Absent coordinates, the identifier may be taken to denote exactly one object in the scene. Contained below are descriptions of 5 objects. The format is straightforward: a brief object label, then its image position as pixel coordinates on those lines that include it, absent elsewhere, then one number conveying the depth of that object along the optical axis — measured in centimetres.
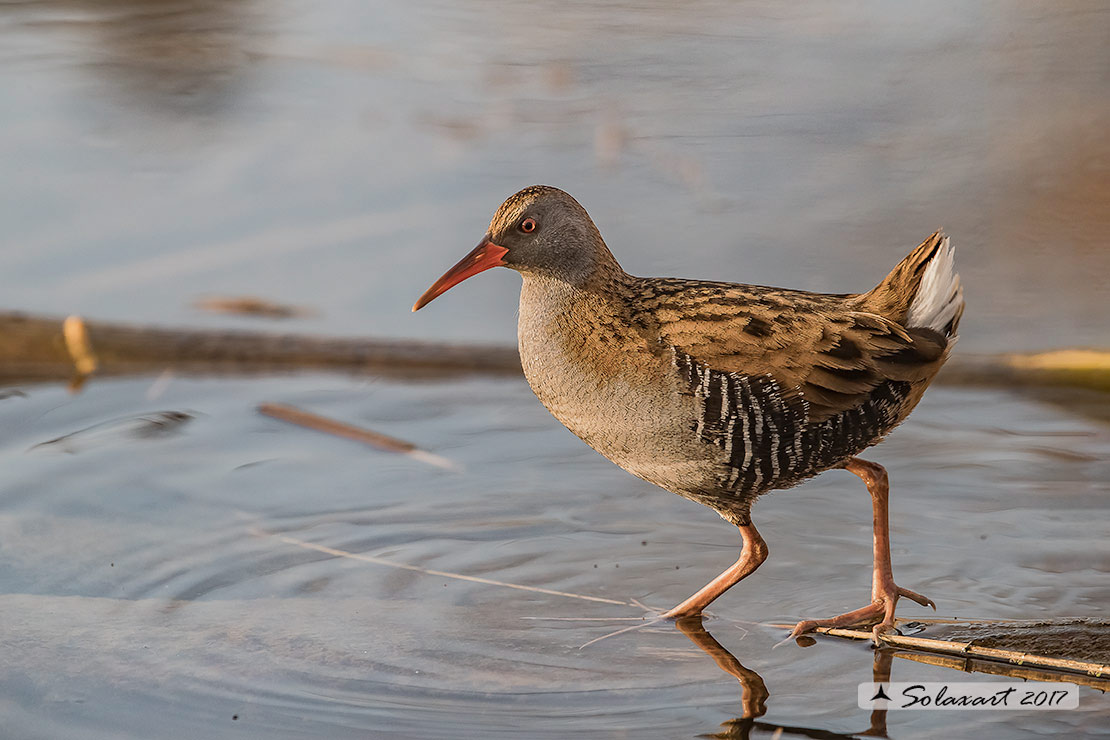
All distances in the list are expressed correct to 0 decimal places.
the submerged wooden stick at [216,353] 1225
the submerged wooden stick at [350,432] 1066
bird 768
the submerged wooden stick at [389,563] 852
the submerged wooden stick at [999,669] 724
